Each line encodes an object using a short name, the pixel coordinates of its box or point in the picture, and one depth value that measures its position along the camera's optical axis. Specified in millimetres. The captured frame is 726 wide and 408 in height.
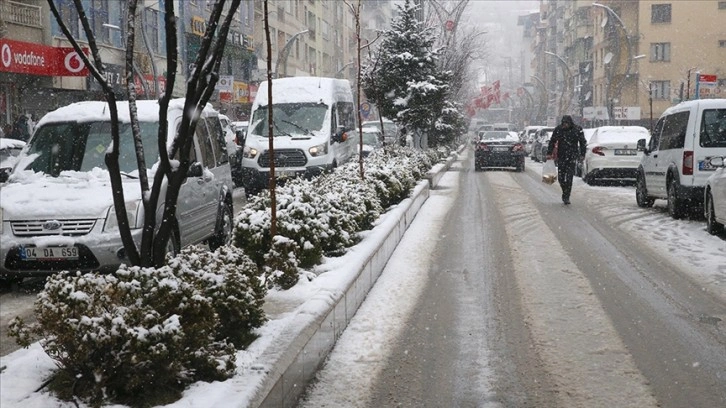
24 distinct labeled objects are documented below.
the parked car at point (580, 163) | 26094
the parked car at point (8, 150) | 14053
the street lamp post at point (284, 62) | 58356
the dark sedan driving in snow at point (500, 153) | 31719
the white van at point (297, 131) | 18703
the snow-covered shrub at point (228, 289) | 4781
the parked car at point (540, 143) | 38906
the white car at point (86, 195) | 7832
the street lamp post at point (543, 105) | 83125
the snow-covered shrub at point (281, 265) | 6742
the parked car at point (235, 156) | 21828
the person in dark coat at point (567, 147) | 16734
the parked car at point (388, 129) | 31909
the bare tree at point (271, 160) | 7360
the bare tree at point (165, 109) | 4504
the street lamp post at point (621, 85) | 44388
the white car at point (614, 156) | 22344
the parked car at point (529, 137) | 49234
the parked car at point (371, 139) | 28069
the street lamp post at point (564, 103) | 68038
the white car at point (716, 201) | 11297
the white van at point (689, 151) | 13141
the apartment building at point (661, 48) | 65188
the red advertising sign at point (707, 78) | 33319
